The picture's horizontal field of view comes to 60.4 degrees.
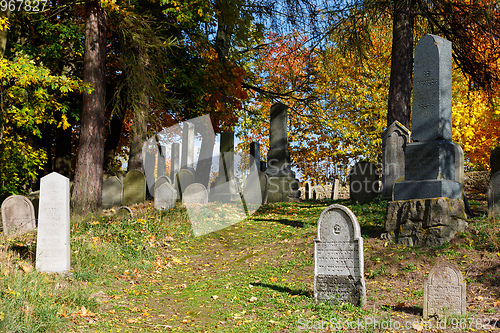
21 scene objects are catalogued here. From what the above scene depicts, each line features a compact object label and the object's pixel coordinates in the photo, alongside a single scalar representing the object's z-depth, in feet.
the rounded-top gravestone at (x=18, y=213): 36.40
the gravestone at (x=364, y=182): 46.37
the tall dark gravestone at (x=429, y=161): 27.14
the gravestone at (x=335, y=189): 73.51
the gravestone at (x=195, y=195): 45.29
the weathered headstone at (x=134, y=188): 51.60
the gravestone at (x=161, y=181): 48.69
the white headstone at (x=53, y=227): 23.27
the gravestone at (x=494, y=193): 31.32
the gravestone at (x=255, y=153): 63.21
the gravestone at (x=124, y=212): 37.74
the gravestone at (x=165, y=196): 44.68
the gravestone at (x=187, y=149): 83.05
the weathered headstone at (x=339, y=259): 20.13
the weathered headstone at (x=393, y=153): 42.70
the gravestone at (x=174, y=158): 88.48
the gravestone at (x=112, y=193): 53.21
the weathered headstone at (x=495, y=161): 42.65
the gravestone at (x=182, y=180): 57.36
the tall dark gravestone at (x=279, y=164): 57.47
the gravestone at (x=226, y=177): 55.52
